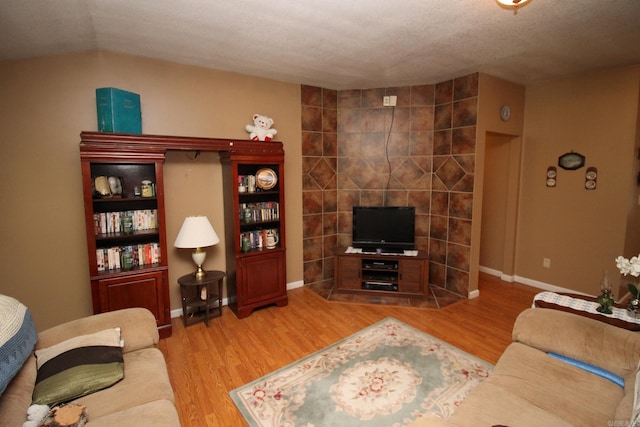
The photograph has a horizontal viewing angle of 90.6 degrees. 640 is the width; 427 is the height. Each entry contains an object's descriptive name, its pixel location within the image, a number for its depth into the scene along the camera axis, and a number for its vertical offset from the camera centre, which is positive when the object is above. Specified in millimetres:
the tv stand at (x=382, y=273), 3877 -1182
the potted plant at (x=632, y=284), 1946 -704
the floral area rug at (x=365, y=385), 2033 -1492
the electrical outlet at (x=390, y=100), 4090 +1016
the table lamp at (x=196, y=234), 3033 -525
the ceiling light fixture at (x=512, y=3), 1729 +968
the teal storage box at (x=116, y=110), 2619 +589
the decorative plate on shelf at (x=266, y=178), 3471 +16
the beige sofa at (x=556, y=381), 1435 -1060
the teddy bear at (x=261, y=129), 3482 +555
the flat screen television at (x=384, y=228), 4027 -626
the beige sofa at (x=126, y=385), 1412 -1076
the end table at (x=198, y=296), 3170 -1229
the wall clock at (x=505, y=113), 3854 +808
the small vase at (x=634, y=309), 2070 -866
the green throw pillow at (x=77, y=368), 1537 -974
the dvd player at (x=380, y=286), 3978 -1344
